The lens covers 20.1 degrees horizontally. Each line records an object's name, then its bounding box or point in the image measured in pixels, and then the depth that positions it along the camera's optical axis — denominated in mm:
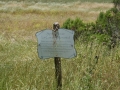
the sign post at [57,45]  4562
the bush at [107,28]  8688
